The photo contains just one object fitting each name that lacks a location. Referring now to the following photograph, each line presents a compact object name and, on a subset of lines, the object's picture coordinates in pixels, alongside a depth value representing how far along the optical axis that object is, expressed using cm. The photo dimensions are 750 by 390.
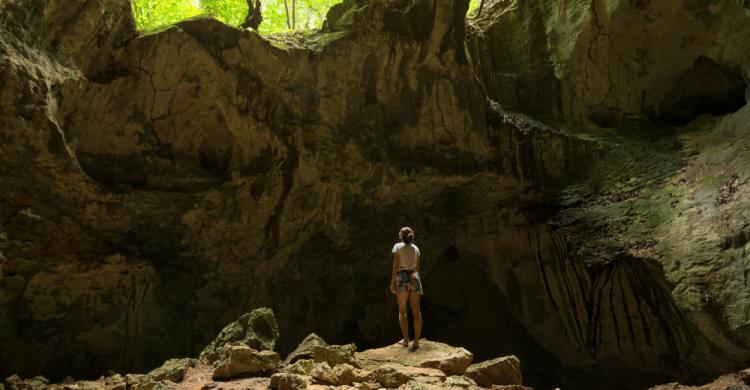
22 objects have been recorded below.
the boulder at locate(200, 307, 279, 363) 637
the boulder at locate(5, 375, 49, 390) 544
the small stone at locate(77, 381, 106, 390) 527
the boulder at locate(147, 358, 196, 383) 547
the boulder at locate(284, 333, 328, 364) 617
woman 648
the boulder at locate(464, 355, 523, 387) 588
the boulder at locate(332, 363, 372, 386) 510
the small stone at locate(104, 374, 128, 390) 526
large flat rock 588
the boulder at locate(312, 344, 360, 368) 584
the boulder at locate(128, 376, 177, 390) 492
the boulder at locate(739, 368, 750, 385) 609
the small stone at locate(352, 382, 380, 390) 499
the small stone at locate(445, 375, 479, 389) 523
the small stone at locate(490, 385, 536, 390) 557
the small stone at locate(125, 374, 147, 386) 535
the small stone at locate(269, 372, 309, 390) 470
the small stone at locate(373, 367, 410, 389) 517
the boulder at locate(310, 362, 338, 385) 500
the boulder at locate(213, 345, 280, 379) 537
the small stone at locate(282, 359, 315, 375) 523
